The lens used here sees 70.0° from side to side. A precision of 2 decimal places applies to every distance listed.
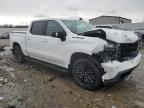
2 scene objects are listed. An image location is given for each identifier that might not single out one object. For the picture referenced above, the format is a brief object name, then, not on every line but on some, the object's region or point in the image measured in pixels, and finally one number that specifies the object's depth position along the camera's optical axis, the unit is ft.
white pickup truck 8.06
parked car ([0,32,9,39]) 46.37
